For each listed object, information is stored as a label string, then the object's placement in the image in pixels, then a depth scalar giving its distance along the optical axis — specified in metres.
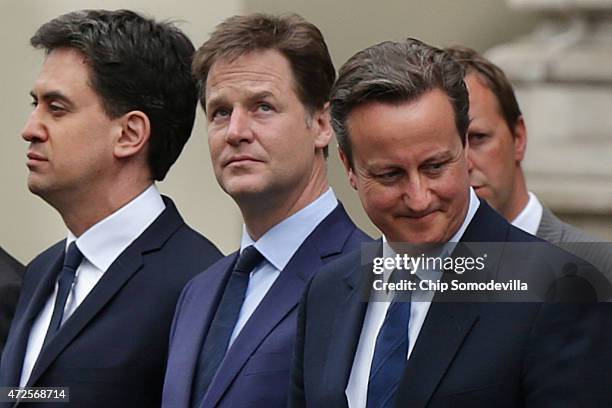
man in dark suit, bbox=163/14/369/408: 9.97
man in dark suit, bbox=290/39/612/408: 8.25
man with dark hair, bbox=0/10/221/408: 10.52
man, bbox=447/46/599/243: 11.67
